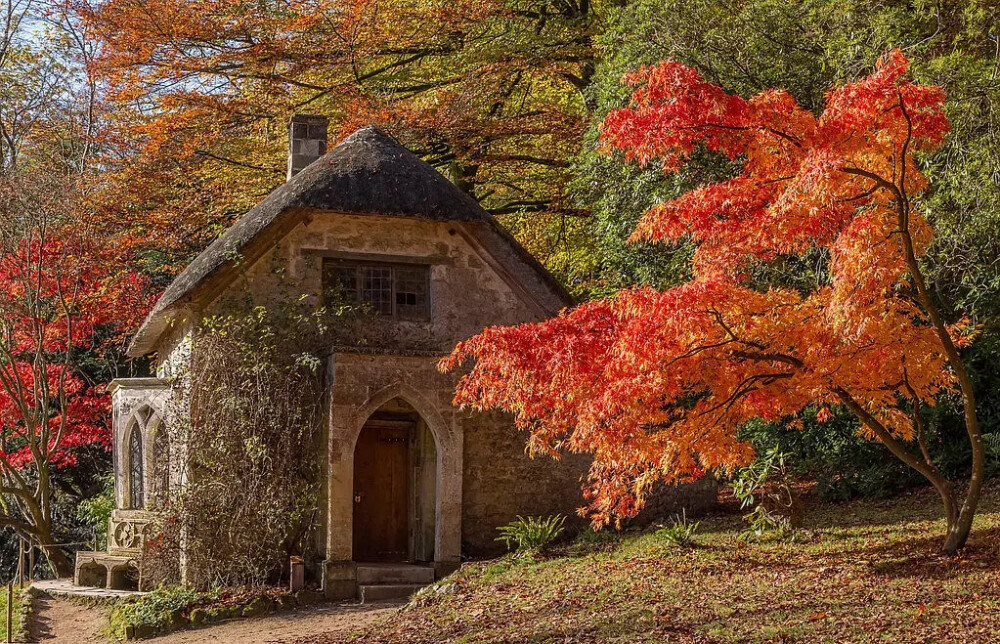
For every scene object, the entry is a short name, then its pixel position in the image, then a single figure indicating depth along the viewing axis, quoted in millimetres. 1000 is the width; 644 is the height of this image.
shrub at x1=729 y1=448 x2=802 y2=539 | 13227
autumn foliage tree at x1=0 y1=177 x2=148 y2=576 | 17828
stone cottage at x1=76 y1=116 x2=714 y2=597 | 14750
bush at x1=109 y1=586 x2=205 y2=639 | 12953
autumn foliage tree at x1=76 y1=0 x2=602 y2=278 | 19734
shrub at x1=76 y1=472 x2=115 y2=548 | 19156
